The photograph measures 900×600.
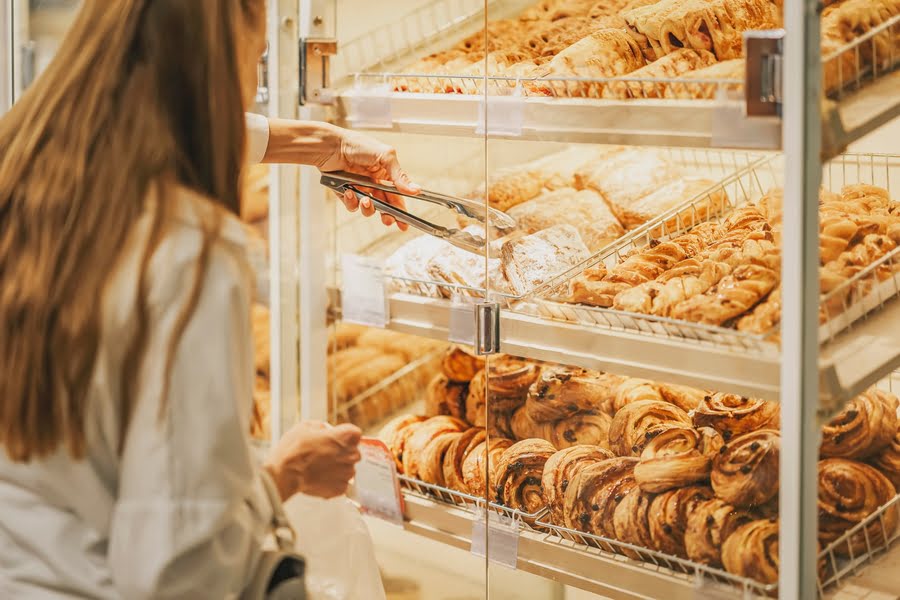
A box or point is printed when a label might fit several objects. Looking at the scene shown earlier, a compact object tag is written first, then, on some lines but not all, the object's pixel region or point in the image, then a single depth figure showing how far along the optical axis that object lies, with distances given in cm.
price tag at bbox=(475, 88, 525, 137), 225
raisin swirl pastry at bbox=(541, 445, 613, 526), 226
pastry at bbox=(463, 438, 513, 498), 240
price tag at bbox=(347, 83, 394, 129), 244
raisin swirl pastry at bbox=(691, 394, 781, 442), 221
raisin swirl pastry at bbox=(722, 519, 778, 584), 207
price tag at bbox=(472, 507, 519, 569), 229
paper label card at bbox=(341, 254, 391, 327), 248
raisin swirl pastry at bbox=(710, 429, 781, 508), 207
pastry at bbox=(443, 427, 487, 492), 243
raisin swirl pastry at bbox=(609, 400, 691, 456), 225
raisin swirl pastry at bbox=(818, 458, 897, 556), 212
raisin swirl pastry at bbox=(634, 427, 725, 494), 217
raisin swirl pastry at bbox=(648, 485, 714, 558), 215
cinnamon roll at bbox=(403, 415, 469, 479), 248
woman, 184
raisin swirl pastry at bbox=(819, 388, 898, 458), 220
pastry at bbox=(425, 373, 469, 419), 258
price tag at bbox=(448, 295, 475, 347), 236
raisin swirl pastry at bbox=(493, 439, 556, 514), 229
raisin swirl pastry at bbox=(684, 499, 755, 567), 211
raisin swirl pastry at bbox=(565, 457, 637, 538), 221
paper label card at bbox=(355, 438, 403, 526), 246
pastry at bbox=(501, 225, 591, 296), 229
